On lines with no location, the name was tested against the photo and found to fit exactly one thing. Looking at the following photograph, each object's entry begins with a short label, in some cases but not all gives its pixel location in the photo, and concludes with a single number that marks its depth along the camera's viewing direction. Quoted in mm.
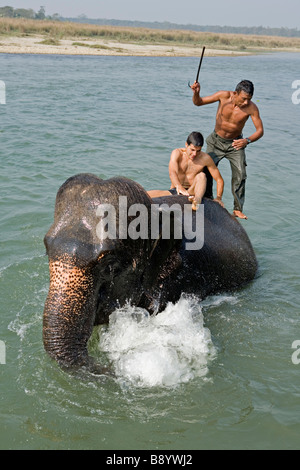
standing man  8898
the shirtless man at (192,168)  7277
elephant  4328
